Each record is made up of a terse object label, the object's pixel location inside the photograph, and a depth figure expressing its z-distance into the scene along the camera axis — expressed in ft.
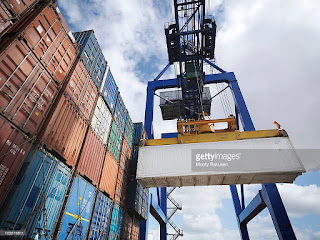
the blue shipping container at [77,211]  20.38
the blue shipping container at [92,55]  28.43
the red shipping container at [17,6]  15.92
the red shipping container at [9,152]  14.41
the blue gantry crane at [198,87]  32.69
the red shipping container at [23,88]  15.23
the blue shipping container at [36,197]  14.98
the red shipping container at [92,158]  24.85
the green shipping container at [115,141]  34.21
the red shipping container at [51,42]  18.48
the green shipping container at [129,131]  43.50
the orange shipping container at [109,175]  29.98
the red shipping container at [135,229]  41.22
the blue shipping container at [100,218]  25.65
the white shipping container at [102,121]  28.94
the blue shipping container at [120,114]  38.32
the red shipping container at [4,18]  15.06
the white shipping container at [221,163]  22.65
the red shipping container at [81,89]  23.75
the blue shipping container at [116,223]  31.07
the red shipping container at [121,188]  35.24
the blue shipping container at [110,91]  33.78
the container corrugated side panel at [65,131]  19.45
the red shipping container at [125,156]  39.29
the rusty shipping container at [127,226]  35.83
